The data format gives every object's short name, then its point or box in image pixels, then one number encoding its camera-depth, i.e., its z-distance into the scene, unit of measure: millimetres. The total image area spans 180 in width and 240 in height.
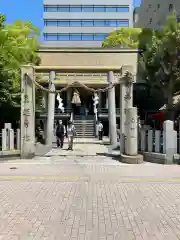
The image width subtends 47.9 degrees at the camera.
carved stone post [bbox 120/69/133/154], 9538
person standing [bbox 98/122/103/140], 17908
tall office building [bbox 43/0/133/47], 43456
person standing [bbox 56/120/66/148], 12990
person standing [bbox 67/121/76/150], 11539
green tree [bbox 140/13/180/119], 13572
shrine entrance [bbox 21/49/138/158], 9252
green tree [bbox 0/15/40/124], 11299
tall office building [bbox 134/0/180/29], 24033
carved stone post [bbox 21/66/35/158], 9212
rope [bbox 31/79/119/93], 9605
